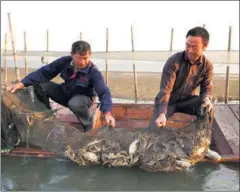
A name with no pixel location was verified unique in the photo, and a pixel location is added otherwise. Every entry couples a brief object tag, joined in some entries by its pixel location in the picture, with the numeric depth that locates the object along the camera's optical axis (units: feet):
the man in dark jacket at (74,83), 14.19
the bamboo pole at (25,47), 36.44
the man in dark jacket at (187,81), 13.15
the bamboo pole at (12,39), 33.08
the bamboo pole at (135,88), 33.40
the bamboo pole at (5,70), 36.41
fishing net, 13.17
